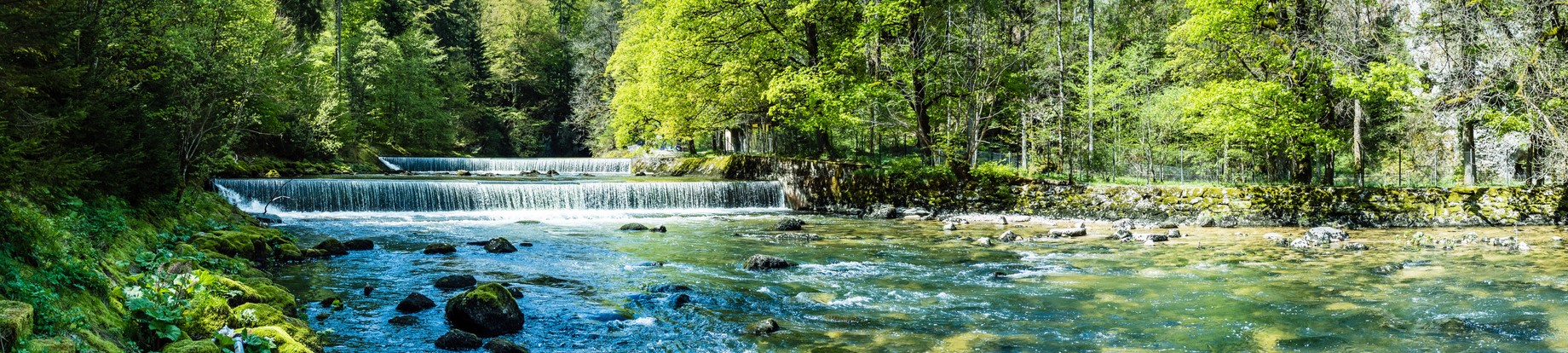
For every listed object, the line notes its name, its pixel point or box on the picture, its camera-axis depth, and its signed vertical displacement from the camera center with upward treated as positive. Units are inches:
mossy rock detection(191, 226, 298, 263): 446.6 -34.7
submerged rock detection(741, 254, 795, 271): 491.2 -54.4
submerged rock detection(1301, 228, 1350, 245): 601.0 -56.3
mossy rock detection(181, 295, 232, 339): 230.7 -37.3
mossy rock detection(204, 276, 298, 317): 284.7 -40.7
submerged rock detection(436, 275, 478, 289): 421.1 -52.3
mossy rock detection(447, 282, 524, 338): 321.4 -52.3
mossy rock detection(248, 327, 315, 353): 237.8 -44.6
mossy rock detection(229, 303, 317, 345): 248.4 -41.7
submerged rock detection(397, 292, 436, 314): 357.1 -53.1
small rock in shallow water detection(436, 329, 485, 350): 294.7 -56.8
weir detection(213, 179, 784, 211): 811.4 -21.8
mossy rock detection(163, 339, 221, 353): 204.5 -39.4
